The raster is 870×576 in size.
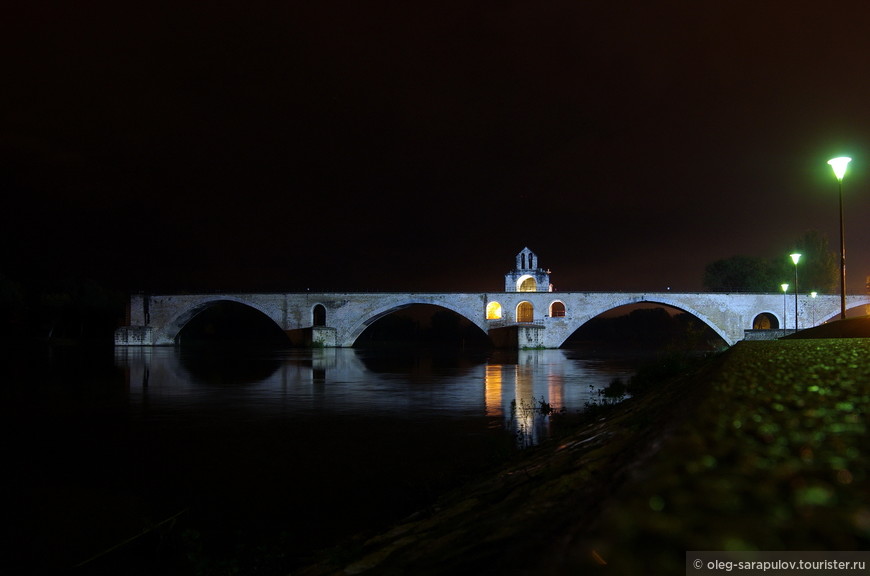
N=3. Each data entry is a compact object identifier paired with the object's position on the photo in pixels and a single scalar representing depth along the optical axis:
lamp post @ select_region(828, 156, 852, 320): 13.87
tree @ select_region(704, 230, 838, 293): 70.62
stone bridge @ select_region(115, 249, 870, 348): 60.34
